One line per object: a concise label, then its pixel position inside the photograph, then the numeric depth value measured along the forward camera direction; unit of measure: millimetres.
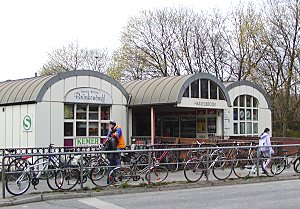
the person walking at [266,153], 16234
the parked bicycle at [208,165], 14742
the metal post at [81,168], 12995
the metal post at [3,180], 11795
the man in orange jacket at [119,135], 14945
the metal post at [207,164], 14895
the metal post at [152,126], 22422
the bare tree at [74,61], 54312
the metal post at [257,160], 16047
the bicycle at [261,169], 16000
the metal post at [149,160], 13956
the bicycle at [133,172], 13633
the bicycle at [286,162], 16656
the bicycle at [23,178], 12047
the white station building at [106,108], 19453
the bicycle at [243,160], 15641
